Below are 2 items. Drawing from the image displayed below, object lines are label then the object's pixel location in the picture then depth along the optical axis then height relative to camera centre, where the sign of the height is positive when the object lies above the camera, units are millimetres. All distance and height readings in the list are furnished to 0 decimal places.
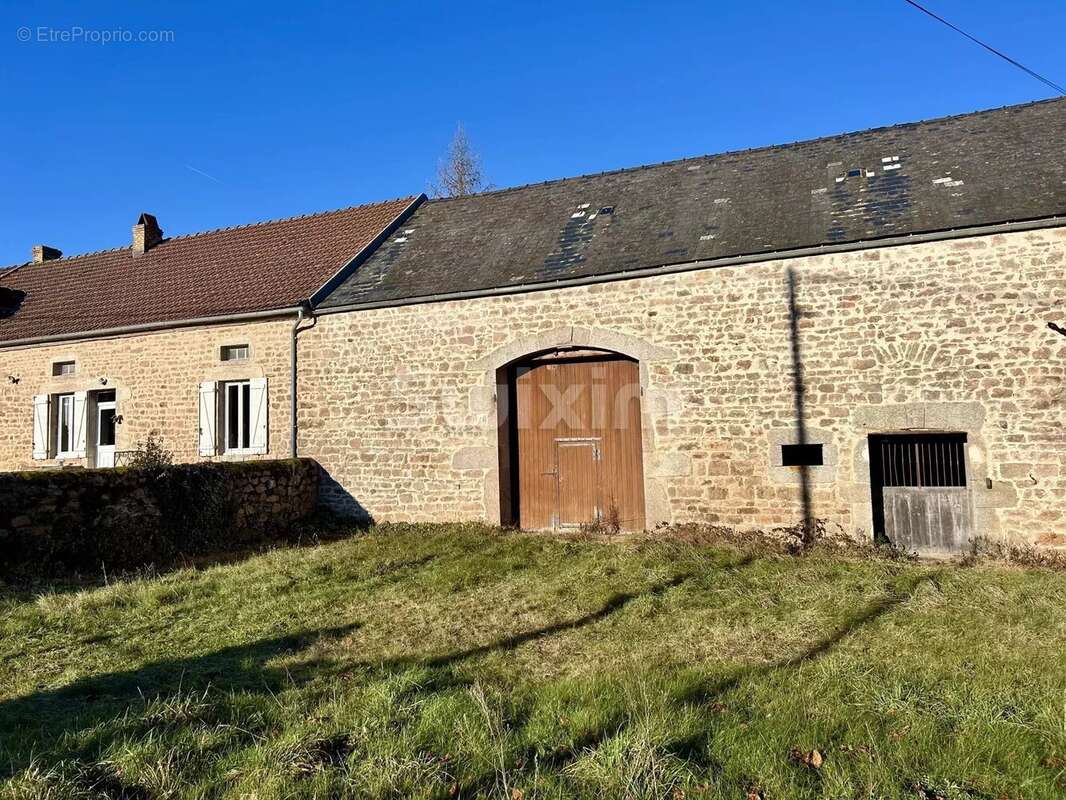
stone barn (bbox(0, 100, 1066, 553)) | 7957 +1182
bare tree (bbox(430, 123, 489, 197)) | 23562 +8531
